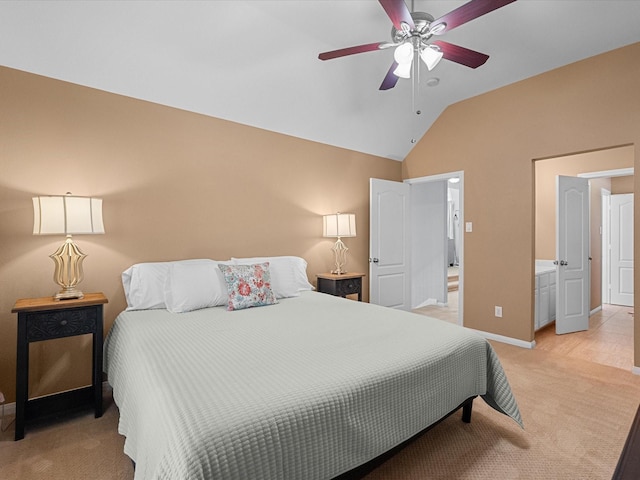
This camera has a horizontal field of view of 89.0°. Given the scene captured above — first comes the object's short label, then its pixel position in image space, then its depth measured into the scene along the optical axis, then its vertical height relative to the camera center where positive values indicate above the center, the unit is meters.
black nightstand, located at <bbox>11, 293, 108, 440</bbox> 2.01 -0.61
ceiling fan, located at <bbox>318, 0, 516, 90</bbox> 1.74 +1.24
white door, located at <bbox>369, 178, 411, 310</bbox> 4.34 -0.08
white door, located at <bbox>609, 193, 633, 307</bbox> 5.43 -0.21
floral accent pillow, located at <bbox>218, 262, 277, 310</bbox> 2.59 -0.38
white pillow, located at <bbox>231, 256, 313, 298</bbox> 3.05 -0.35
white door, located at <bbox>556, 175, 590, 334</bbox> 4.02 -0.21
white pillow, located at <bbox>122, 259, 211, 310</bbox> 2.52 -0.36
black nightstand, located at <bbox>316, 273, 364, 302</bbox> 3.71 -0.52
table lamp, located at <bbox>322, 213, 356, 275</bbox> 3.84 +0.16
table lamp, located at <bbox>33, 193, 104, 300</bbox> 2.11 +0.11
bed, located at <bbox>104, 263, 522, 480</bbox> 1.06 -0.60
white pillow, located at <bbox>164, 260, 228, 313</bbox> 2.50 -0.38
